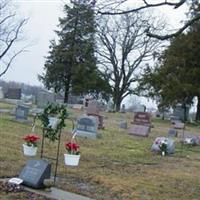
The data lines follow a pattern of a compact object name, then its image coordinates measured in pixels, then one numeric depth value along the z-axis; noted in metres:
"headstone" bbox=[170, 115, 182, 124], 44.37
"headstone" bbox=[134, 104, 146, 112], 48.87
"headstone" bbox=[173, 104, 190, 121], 46.50
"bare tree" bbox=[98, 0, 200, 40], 8.50
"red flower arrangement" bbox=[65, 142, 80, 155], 11.63
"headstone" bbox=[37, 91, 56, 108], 31.56
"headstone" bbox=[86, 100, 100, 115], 28.86
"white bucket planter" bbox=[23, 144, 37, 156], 12.15
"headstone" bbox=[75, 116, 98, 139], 20.33
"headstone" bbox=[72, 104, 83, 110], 50.44
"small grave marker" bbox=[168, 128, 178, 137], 28.26
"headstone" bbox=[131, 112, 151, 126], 29.86
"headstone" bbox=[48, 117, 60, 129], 10.86
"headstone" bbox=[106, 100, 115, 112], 63.59
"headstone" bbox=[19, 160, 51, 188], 8.60
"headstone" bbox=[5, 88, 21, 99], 51.50
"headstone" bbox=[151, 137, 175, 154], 17.56
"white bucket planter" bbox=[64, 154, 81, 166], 11.62
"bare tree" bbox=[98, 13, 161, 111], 67.31
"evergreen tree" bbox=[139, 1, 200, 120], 47.88
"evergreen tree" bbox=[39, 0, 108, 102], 63.28
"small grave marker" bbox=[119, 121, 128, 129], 29.69
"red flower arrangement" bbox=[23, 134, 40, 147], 12.14
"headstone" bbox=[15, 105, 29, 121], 24.40
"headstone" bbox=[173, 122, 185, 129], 36.29
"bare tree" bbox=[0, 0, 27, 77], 41.41
